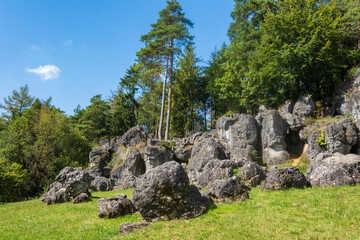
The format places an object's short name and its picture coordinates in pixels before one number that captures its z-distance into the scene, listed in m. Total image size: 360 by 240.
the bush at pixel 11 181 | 24.12
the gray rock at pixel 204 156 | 21.73
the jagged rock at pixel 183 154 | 30.16
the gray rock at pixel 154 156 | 28.69
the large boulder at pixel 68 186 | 17.59
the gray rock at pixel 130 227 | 8.05
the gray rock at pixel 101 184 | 28.96
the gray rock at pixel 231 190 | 10.98
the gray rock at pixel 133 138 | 34.47
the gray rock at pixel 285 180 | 12.86
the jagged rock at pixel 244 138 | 25.83
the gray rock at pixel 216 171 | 15.08
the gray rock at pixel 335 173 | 12.29
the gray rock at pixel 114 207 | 10.70
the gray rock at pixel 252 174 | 15.55
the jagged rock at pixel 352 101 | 22.52
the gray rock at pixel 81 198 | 16.68
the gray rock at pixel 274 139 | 25.25
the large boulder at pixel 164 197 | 8.79
